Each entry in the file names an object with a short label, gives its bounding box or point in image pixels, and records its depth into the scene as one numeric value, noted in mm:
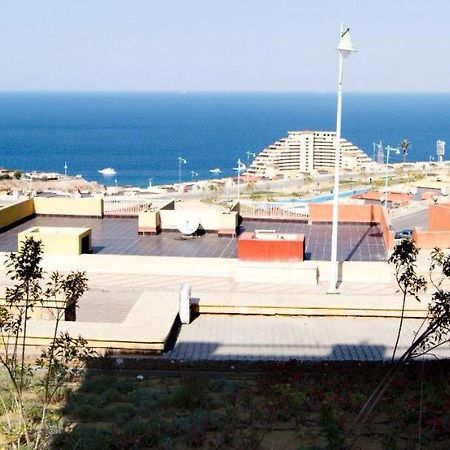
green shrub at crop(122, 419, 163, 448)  9703
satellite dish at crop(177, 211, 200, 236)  24172
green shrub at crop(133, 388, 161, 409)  11162
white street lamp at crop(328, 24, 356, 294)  17906
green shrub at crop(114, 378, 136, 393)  11938
